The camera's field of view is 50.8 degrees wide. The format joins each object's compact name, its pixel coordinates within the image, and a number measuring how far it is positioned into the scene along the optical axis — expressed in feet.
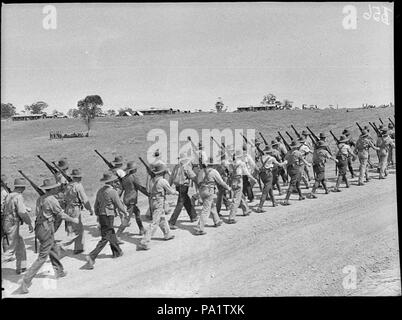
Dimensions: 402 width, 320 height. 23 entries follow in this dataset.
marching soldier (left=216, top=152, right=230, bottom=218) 37.24
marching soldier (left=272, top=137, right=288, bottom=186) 45.45
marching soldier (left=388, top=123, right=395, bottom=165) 42.96
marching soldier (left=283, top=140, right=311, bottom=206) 39.78
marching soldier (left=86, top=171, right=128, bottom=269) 29.50
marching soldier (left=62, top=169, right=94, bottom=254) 32.01
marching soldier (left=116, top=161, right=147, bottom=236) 33.45
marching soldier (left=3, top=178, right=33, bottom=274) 29.32
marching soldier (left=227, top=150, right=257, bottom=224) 35.65
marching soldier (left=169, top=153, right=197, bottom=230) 35.35
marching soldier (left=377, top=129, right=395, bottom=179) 43.93
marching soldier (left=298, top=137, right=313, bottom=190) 42.83
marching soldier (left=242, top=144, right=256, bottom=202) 38.24
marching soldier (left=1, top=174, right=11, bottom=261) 29.78
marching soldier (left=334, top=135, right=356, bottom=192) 42.45
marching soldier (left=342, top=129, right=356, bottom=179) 45.13
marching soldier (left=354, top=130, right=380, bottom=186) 44.24
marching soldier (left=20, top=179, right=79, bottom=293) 27.58
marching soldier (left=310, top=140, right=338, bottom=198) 41.14
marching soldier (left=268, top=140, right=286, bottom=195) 42.90
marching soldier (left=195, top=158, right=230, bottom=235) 33.14
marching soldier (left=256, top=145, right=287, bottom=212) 38.11
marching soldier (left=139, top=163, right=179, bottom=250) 31.60
